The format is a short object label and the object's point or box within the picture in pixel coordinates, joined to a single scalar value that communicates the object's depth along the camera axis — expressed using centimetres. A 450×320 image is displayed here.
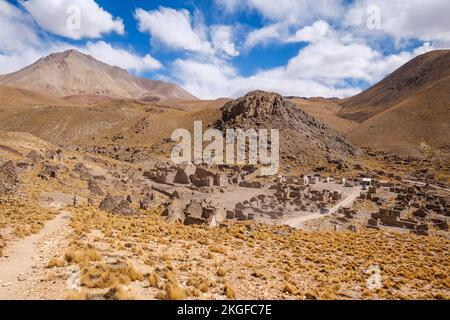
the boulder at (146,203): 2884
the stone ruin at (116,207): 2312
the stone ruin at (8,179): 2131
